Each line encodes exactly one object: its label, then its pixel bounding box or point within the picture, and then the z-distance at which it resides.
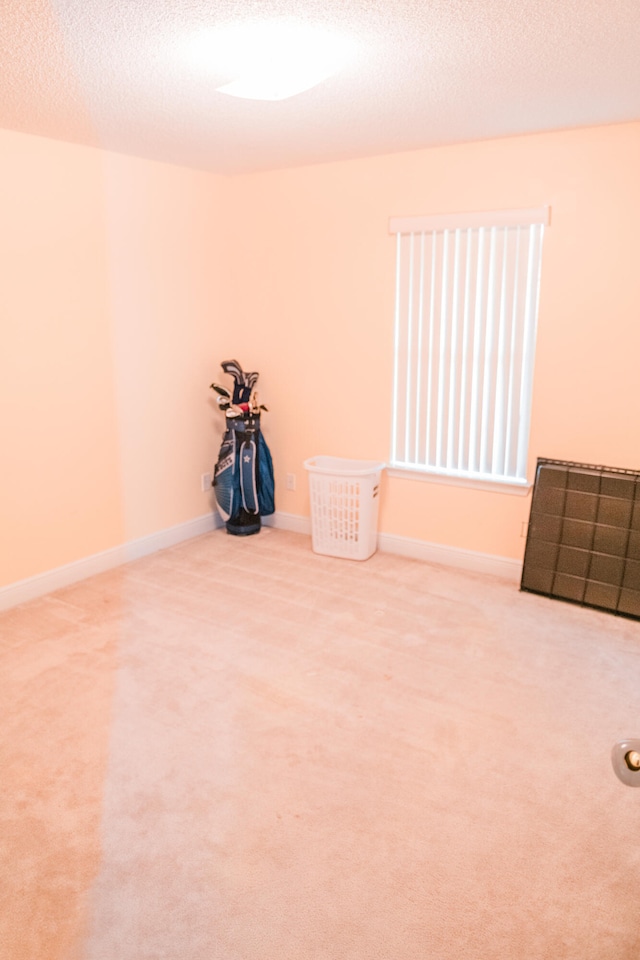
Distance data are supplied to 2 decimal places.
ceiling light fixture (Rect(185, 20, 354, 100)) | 2.02
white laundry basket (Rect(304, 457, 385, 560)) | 3.91
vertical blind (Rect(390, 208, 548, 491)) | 3.46
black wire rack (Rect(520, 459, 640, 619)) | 3.21
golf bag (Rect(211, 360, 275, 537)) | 4.23
